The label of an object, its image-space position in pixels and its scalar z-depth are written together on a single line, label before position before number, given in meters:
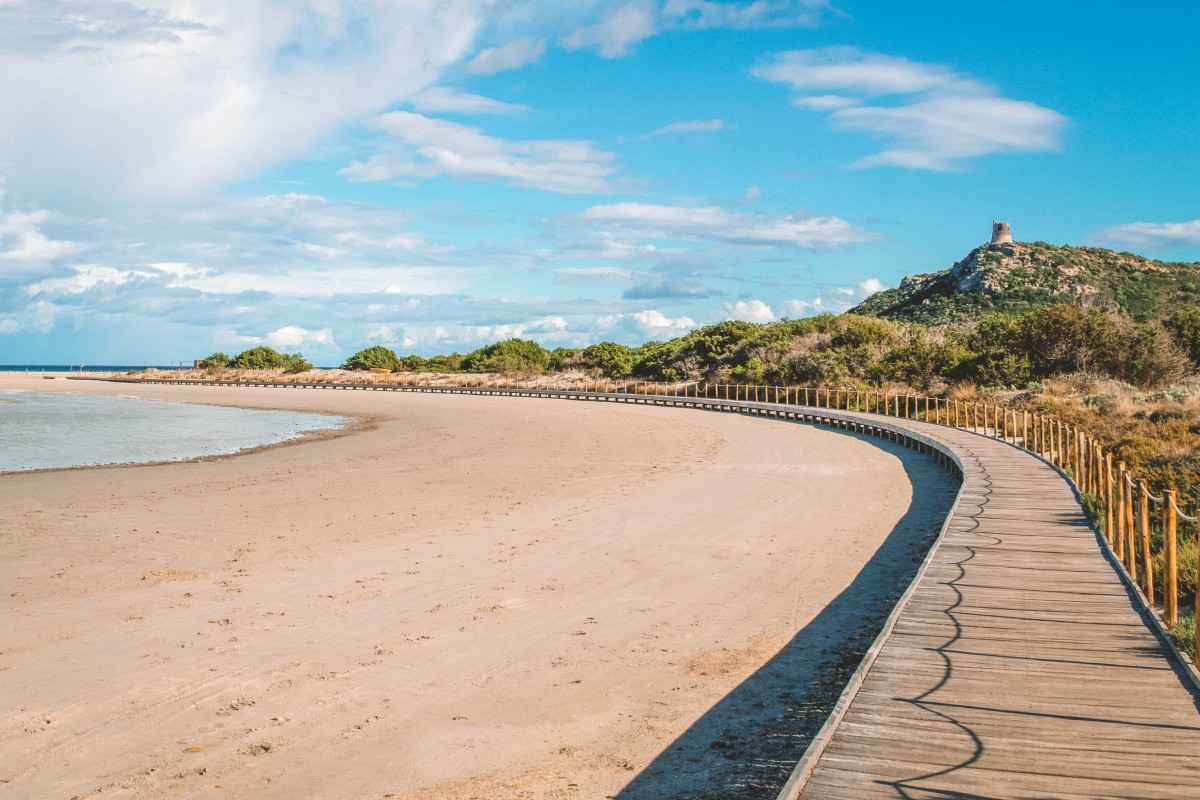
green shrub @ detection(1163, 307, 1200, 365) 30.98
